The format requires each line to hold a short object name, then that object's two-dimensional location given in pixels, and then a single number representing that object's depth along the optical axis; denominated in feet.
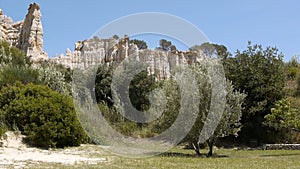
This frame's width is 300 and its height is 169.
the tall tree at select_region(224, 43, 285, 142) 69.72
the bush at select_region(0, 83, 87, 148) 44.11
